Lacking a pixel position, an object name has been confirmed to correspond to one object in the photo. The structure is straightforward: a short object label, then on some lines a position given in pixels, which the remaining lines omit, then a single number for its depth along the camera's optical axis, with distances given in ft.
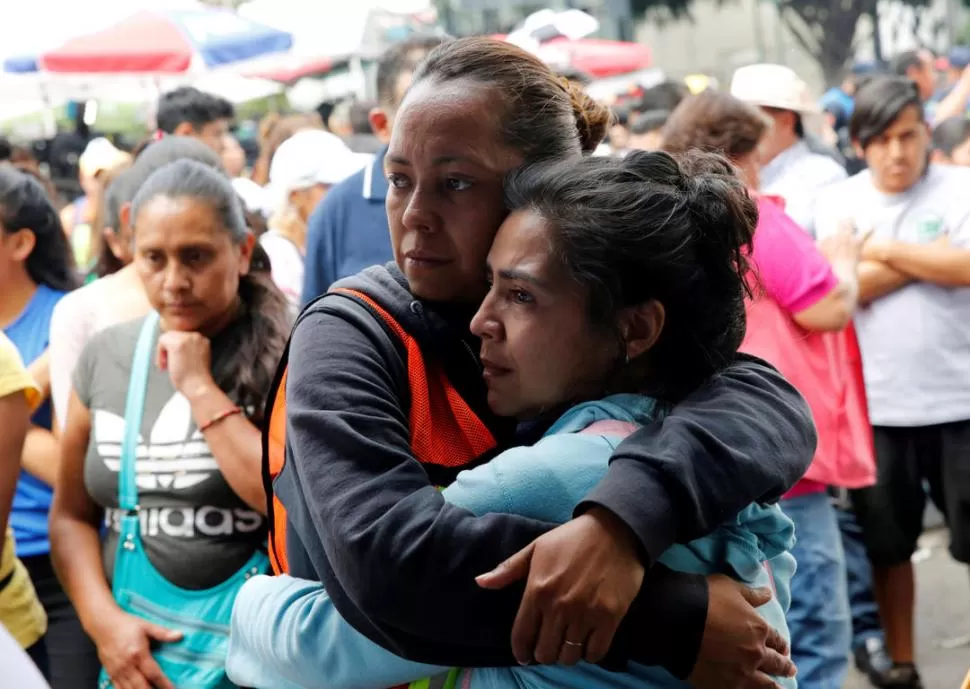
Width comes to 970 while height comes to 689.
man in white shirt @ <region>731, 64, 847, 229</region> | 21.85
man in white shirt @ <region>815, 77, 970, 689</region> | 17.26
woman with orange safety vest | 5.00
